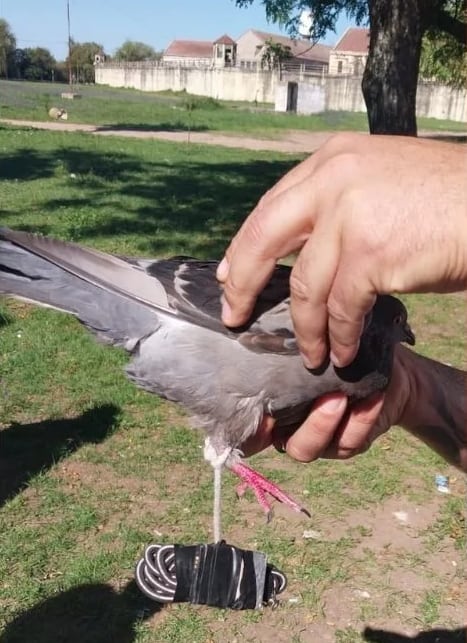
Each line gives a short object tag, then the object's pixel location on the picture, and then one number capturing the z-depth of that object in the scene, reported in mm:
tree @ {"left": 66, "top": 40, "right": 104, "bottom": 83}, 90062
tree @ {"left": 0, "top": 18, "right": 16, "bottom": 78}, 76062
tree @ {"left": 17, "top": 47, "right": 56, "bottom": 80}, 86812
